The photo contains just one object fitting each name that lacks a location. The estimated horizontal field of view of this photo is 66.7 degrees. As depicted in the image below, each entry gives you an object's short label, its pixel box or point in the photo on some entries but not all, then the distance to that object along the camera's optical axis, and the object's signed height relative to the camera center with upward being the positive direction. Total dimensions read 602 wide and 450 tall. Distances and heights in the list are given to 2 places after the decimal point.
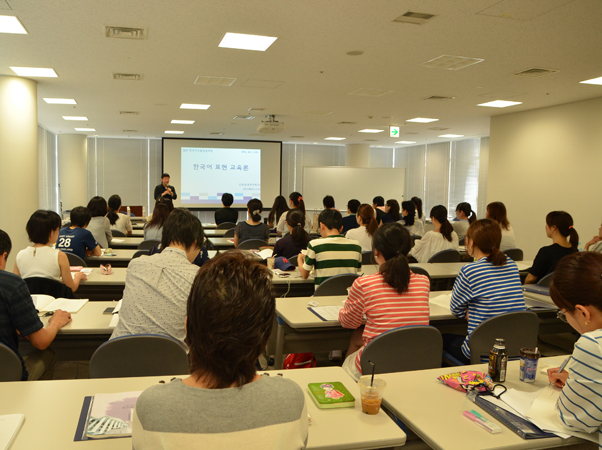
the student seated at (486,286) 2.78 -0.59
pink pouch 1.92 -0.82
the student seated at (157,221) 5.57 -0.51
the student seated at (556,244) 4.27 -0.49
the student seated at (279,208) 7.94 -0.41
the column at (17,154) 6.60 +0.33
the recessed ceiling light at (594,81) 6.31 +1.57
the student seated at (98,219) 5.79 -0.52
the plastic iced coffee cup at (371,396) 1.70 -0.78
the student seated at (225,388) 1.07 -0.50
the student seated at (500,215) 5.70 -0.30
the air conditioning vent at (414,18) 4.00 +1.51
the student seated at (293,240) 4.79 -0.58
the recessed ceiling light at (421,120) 10.03 +1.53
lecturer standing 10.78 -0.23
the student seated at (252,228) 6.04 -0.59
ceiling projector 9.91 +1.25
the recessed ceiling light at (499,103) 8.00 +1.56
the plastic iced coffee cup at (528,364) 2.04 -0.77
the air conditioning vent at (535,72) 5.85 +1.55
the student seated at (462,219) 7.55 -0.49
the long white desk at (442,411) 1.55 -0.84
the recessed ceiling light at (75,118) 10.73 +1.40
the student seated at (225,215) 9.00 -0.64
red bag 3.60 -1.39
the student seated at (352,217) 8.04 -0.54
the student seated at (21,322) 2.14 -0.71
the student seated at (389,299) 2.49 -0.62
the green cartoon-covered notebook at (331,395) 1.74 -0.82
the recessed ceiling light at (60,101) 8.35 +1.42
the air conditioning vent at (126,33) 4.54 +1.47
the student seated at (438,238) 5.70 -0.62
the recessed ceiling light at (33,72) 6.19 +1.45
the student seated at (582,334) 1.51 -0.48
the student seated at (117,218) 7.19 -0.63
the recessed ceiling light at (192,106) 8.63 +1.45
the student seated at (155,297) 2.24 -0.57
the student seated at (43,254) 3.35 -0.57
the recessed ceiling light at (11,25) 4.25 +1.45
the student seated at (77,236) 4.59 -0.58
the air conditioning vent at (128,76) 6.39 +1.45
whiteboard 14.77 +0.08
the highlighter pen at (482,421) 1.62 -0.84
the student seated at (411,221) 8.26 -0.61
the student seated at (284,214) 7.29 -0.48
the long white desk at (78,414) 1.47 -0.84
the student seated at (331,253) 3.79 -0.56
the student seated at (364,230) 5.83 -0.56
